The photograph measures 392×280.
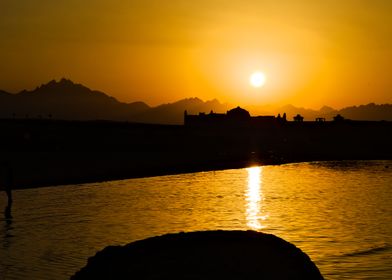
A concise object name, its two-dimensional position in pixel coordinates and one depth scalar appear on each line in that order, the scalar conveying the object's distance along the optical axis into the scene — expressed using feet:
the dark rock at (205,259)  40.06
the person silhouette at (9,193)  132.69
